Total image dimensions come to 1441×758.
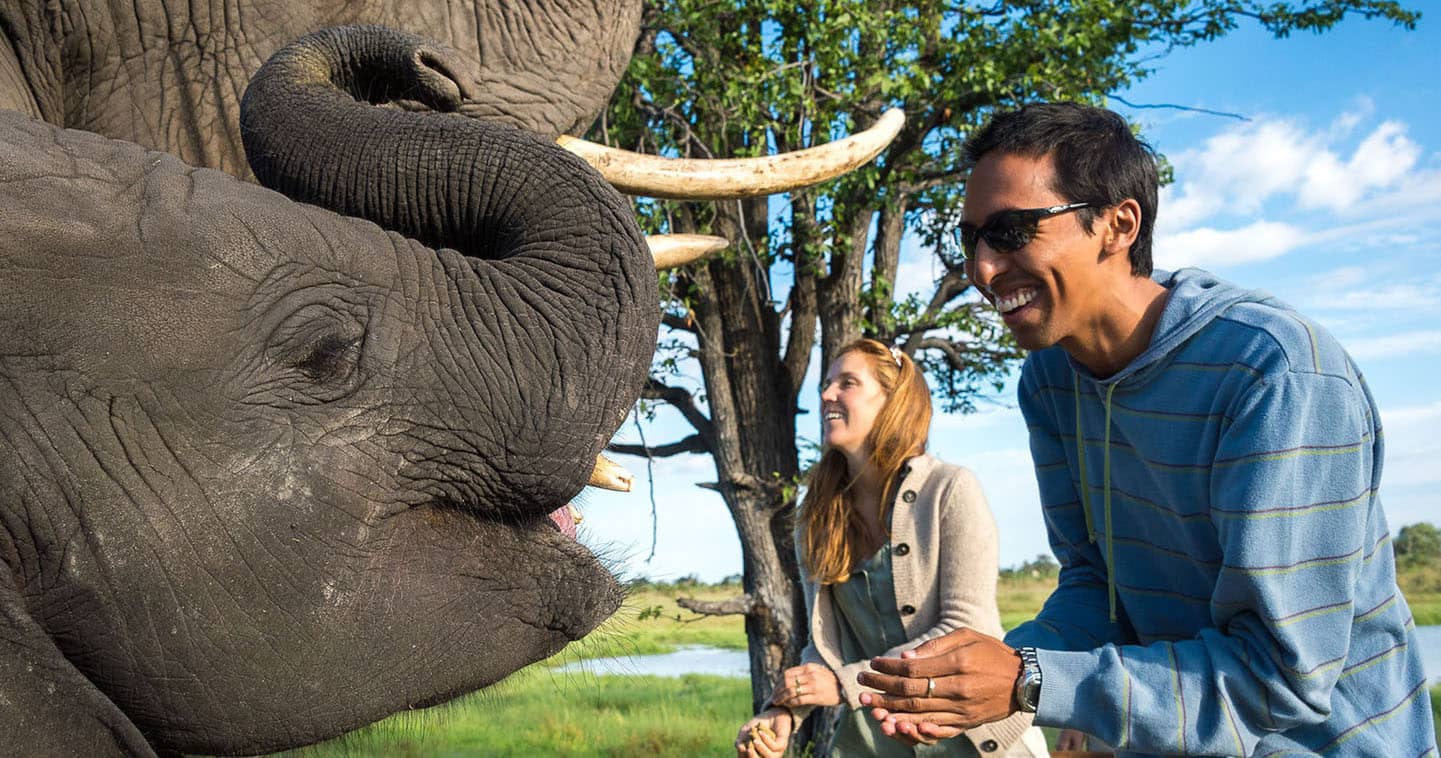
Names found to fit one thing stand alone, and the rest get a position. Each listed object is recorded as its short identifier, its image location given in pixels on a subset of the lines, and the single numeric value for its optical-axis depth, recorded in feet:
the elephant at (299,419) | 7.72
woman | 14.10
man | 8.04
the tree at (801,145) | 34.17
